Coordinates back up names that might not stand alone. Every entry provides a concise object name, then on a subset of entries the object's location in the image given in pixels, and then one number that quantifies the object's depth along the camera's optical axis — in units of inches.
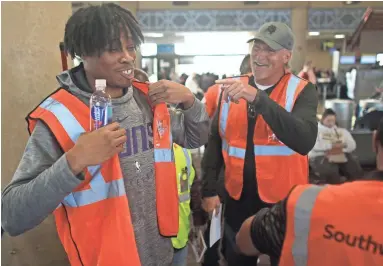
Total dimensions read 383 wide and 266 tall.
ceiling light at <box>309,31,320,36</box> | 569.9
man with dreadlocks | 42.7
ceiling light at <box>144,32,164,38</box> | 560.6
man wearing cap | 77.1
